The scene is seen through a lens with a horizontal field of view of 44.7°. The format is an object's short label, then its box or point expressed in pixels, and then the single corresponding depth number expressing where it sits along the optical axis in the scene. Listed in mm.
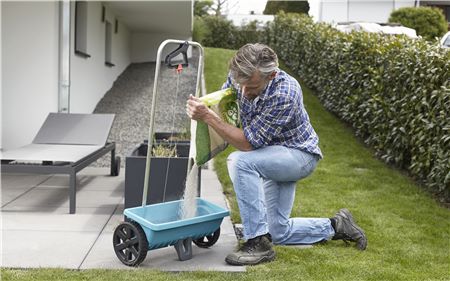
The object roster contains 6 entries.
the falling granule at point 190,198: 3217
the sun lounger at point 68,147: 4137
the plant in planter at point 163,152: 4102
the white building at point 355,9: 23297
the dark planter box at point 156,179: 3846
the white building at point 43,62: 6152
